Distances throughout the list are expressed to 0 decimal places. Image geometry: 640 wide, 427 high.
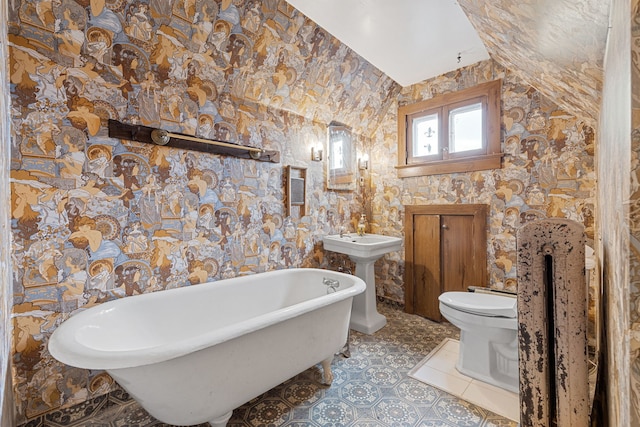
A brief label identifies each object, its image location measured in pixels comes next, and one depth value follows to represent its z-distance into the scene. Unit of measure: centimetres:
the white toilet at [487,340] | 188
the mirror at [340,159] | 325
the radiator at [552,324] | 88
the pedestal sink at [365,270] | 274
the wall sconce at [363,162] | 358
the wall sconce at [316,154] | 308
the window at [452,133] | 271
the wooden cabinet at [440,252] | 280
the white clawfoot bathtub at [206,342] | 119
